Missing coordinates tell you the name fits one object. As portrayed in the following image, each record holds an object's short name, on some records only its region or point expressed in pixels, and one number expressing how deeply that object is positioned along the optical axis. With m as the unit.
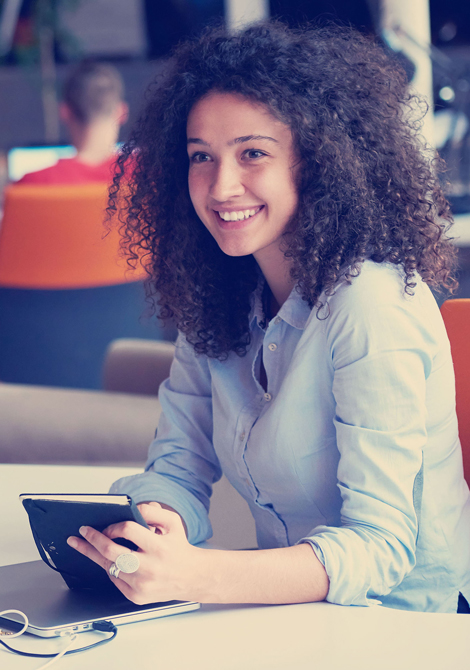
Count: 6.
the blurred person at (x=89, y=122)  4.67
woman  1.92
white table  1.77
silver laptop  1.84
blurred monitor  5.68
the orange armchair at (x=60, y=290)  3.45
